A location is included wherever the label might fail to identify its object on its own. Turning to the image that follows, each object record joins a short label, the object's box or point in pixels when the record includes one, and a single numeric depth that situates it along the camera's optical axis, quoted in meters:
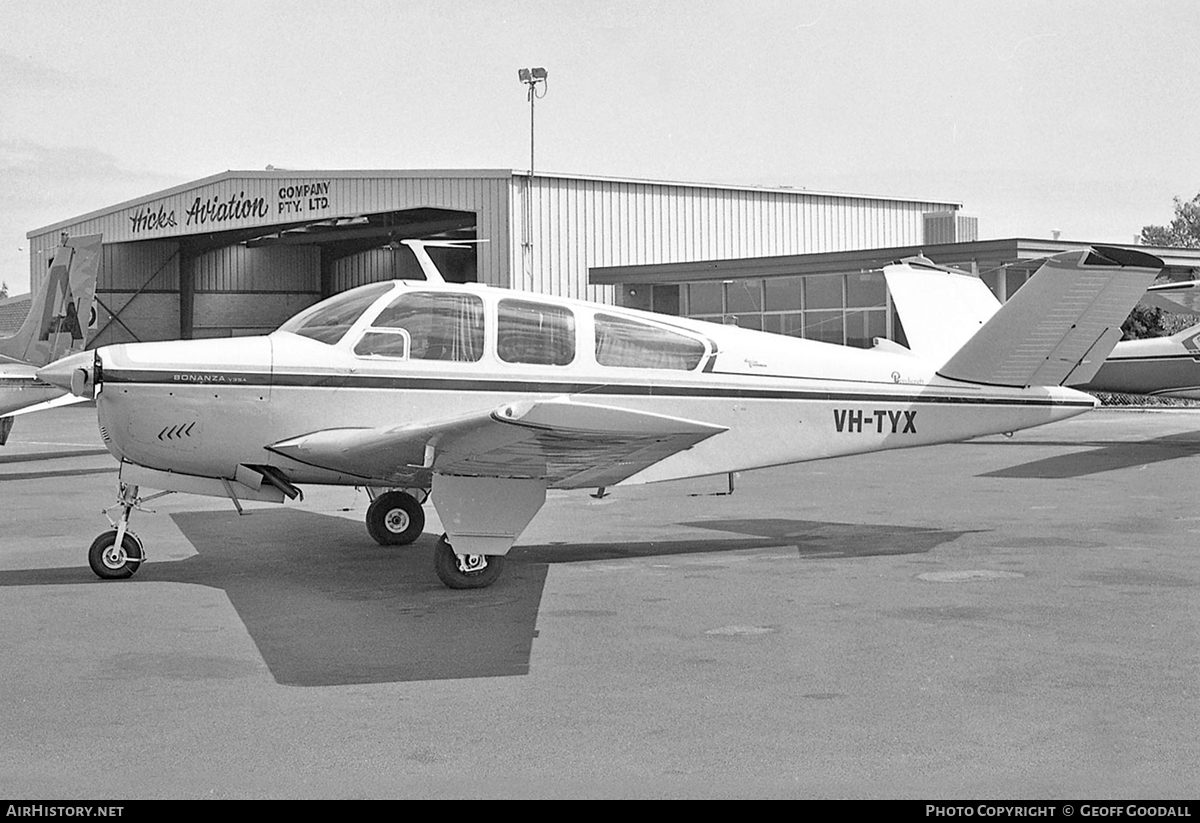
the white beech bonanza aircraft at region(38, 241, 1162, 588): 7.91
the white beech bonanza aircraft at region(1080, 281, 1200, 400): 18.98
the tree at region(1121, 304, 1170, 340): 34.09
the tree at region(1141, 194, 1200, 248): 90.94
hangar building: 33.91
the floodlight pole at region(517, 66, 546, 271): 33.34
